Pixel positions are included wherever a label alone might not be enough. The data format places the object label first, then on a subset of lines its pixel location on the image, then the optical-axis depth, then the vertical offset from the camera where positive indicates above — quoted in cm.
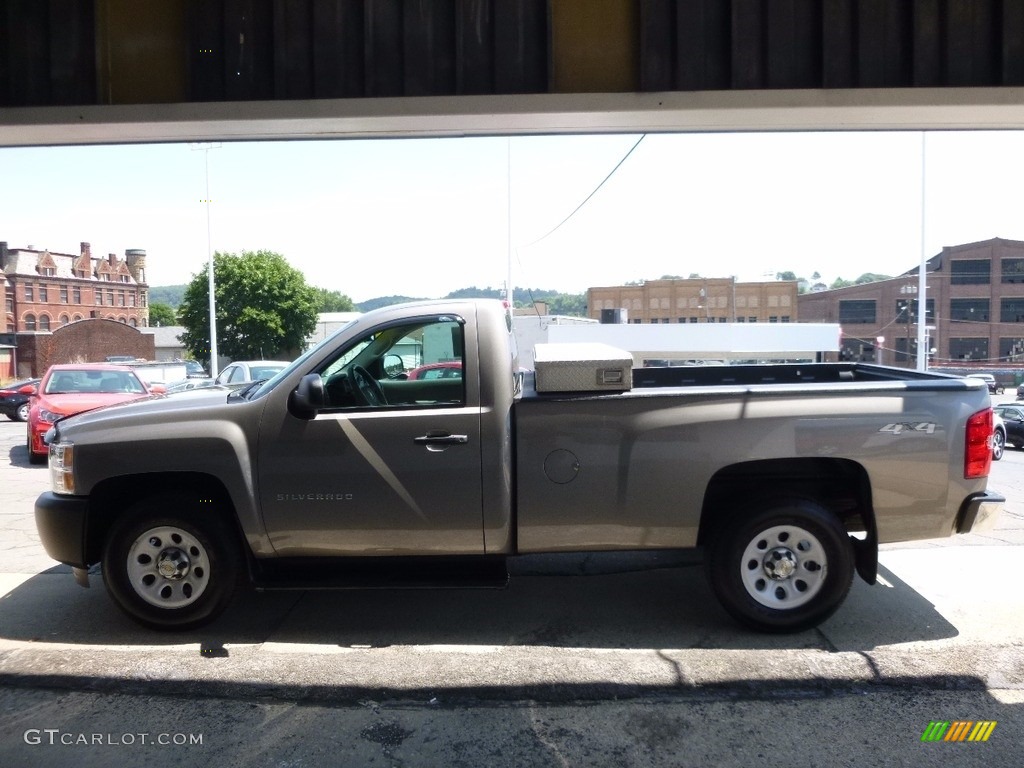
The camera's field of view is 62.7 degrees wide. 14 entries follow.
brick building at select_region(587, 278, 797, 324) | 6128 +244
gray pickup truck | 501 -87
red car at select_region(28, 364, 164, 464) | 1306 -85
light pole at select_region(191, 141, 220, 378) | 4106 +4
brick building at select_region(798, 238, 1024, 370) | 7206 +187
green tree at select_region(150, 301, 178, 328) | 14825 +451
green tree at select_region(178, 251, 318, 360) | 6594 +245
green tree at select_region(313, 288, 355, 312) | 17472 +739
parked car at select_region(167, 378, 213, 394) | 1733 -100
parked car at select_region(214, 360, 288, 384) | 1730 -68
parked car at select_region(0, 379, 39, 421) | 2747 -197
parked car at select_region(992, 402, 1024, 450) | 2297 -263
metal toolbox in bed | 508 -24
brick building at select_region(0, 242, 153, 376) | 7250 +546
